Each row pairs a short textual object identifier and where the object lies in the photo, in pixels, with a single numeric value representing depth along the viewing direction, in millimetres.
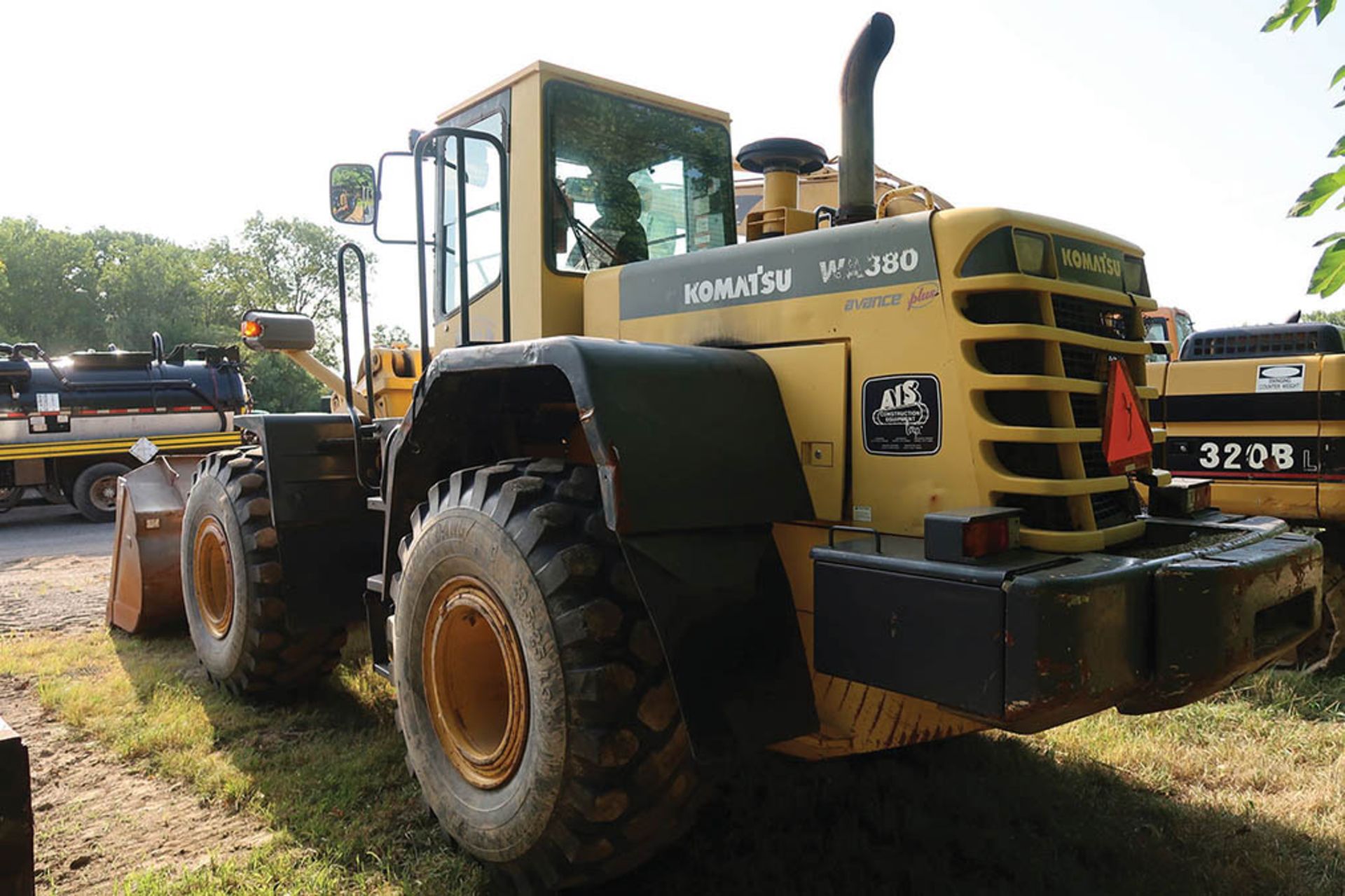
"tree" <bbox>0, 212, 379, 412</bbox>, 45375
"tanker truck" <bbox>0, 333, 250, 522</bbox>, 13828
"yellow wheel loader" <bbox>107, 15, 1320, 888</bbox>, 2342
